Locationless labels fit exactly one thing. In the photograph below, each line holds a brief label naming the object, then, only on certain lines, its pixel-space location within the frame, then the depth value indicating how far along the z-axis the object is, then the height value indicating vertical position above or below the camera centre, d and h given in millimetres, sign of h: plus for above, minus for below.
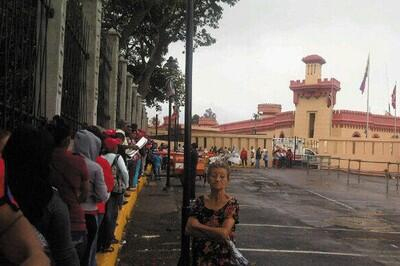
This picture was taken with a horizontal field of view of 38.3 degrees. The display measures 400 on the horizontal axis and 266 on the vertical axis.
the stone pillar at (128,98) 18172 +1515
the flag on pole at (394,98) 51500 +4957
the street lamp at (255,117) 59053 +3351
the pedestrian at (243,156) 40812 -537
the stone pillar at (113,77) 12988 +1555
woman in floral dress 4199 -556
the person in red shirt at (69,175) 4246 -250
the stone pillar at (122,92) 15922 +1479
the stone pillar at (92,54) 9492 +1475
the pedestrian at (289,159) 41344 -643
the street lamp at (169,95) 17062 +1522
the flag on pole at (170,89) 17034 +1702
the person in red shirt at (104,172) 5707 -295
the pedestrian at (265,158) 41625 -636
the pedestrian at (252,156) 41750 -524
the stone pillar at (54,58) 6465 +950
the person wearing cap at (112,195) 7211 -665
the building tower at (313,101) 52875 +4701
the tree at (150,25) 28281 +6529
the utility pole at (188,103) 5625 +450
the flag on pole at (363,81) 50219 +6201
